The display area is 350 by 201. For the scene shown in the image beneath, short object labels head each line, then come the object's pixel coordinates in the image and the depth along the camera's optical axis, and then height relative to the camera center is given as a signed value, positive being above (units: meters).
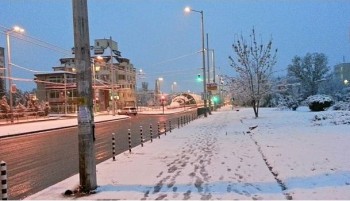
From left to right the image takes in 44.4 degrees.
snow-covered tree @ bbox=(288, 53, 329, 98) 89.94 +5.87
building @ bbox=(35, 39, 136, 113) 98.26 +6.94
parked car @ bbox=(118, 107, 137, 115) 75.38 -1.30
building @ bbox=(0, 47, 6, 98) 82.03 +4.67
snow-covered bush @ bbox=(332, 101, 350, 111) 44.42 -1.05
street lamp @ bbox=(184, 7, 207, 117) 51.48 +1.86
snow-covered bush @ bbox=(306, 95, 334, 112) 49.75 -0.70
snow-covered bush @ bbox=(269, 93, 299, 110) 63.15 -0.78
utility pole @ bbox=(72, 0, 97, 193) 9.78 +0.24
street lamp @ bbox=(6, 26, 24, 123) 40.62 +5.54
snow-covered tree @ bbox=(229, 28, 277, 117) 42.25 +2.94
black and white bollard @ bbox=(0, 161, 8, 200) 8.74 -1.47
